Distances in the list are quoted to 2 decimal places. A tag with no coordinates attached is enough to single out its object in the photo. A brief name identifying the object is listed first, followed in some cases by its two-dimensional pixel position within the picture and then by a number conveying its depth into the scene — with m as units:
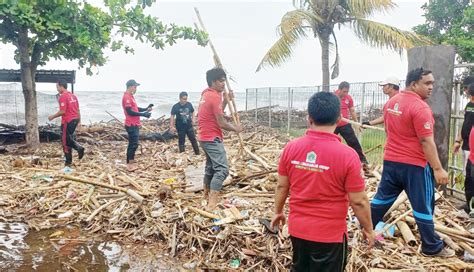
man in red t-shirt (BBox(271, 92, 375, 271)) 2.74
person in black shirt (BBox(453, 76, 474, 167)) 5.59
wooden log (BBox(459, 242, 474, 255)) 4.26
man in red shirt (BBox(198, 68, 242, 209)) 5.73
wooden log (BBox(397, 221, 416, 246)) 4.61
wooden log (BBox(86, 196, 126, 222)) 6.15
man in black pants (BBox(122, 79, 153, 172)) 9.20
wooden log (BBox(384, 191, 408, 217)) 5.13
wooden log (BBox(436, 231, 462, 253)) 4.43
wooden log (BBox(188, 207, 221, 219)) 5.34
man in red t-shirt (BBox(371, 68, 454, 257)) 4.00
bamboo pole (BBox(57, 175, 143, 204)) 6.06
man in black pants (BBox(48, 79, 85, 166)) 9.32
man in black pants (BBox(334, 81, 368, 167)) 8.37
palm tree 14.66
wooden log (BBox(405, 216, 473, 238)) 4.59
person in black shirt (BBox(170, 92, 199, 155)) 11.42
